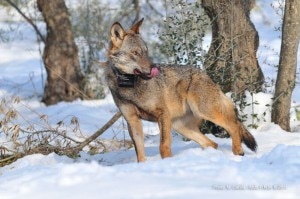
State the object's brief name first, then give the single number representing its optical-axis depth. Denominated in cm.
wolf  1315
